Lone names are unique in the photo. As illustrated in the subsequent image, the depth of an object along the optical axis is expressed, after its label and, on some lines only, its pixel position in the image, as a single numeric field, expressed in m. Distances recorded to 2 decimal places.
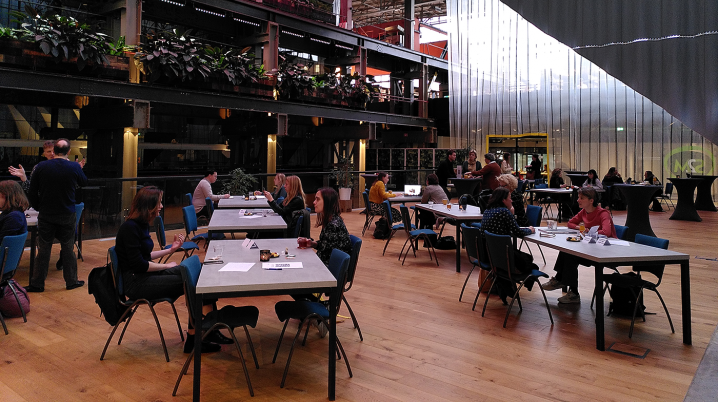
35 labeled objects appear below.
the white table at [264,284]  3.05
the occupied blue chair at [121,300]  3.79
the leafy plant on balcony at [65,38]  8.95
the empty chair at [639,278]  4.68
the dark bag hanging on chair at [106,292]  3.79
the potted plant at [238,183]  10.96
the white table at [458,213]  7.13
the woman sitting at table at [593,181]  13.29
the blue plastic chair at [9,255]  4.36
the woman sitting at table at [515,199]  6.95
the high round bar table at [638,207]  9.53
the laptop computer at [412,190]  11.12
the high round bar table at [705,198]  15.54
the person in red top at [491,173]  9.34
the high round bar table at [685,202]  13.16
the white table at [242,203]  8.17
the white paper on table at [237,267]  3.46
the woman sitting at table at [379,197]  10.37
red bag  4.75
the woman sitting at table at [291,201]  6.70
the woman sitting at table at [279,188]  8.65
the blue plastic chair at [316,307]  3.55
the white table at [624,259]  4.24
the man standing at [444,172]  12.75
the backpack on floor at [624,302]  5.09
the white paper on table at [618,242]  4.88
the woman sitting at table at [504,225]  5.12
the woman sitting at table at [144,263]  3.83
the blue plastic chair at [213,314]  3.26
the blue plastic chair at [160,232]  5.97
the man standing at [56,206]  5.63
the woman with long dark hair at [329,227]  4.44
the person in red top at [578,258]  5.37
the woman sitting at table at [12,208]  4.87
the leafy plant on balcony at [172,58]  10.62
